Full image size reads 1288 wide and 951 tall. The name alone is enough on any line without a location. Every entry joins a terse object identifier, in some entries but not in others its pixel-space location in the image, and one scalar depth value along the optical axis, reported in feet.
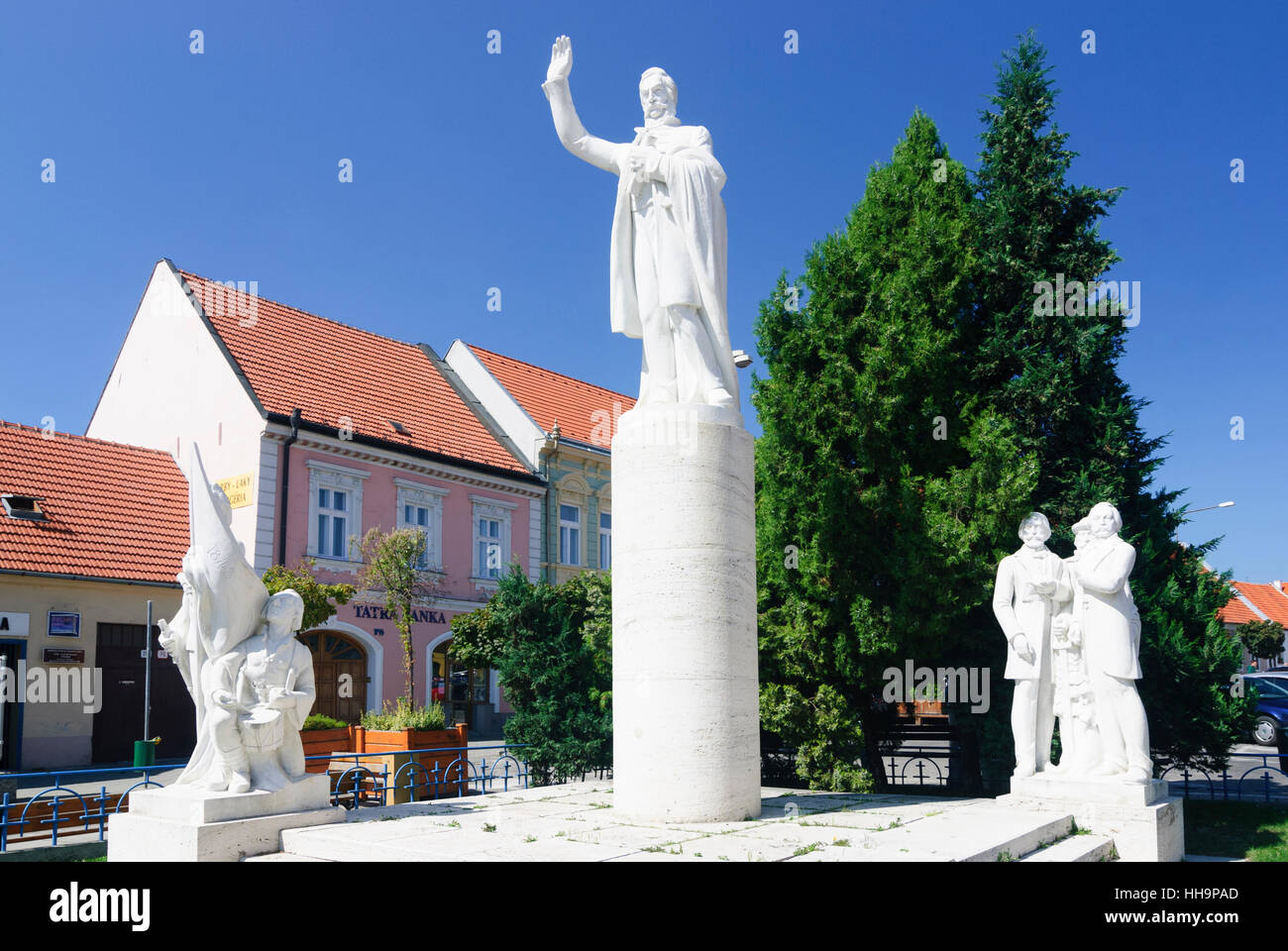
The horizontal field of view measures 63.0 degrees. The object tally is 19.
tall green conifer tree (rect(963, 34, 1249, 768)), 37.22
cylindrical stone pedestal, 24.12
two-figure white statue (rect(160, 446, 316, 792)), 22.30
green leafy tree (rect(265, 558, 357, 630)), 56.24
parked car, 69.67
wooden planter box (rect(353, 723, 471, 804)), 39.14
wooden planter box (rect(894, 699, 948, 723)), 40.11
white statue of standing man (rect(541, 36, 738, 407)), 26.32
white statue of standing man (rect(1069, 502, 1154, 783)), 26.48
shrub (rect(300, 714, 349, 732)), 45.60
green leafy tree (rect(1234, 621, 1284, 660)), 122.42
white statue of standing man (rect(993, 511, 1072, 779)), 27.94
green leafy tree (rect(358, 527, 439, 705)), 61.89
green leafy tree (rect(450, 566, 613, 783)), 42.70
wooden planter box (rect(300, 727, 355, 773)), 42.57
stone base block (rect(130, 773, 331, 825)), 21.48
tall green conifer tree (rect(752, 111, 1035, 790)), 36.06
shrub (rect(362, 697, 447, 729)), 43.11
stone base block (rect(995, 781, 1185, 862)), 24.80
